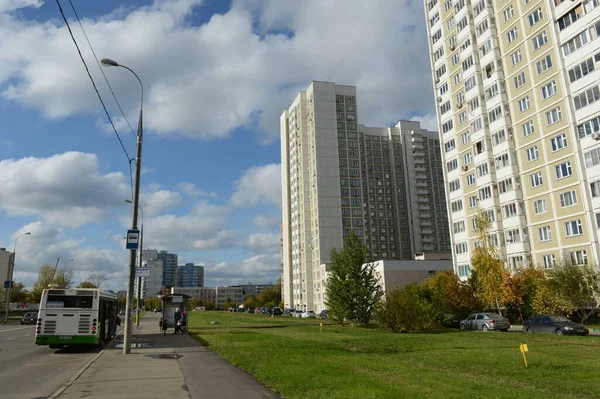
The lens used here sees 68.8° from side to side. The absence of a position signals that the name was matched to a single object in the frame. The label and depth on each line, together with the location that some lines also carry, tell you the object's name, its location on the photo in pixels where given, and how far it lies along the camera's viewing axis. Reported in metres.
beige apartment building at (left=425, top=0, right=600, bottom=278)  40.16
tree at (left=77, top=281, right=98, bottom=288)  110.04
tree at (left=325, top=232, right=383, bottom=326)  35.00
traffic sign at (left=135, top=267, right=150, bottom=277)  23.30
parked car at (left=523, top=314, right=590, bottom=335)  25.78
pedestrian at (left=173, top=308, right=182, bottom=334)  29.80
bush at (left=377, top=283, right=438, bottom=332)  29.08
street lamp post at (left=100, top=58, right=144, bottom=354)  17.88
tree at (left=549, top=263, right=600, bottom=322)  32.84
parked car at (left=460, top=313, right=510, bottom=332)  30.83
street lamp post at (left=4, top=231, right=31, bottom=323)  53.25
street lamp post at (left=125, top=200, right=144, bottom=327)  39.14
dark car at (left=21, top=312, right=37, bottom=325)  51.53
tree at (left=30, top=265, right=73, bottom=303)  90.12
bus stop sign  18.67
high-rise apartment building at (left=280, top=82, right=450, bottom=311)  99.94
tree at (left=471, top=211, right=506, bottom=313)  40.12
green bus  19.62
